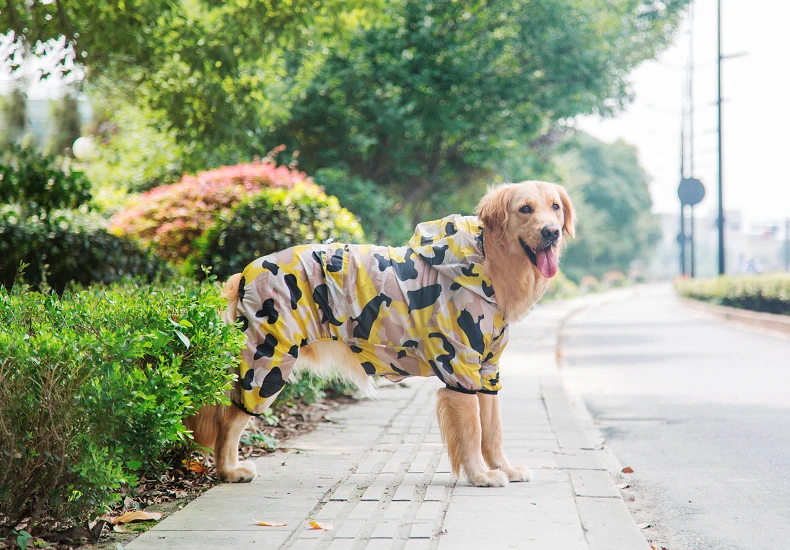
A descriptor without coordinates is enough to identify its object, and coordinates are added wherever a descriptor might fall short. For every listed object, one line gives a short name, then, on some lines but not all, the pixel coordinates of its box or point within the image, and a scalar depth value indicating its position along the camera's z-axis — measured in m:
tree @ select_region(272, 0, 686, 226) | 17.70
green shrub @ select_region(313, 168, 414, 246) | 16.84
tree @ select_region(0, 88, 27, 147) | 32.62
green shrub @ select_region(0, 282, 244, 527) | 3.48
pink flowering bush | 11.05
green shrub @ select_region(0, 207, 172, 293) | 9.55
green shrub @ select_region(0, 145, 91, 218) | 10.39
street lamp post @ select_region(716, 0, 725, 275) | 29.03
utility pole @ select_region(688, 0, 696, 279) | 44.56
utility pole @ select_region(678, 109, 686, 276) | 49.50
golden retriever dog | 5.15
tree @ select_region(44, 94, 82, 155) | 31.57
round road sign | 32.91
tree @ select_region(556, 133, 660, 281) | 74.56
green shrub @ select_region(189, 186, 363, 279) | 8.96
